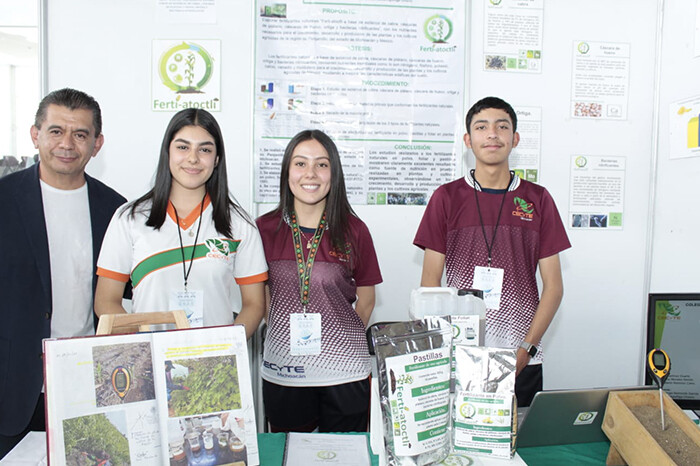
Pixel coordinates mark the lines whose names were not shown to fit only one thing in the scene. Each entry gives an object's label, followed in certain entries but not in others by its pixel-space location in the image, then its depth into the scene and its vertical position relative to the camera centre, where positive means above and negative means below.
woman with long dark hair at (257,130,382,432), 1.90 -0.40
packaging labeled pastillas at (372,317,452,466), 1.03 -0.39
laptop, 1.29 -0.56
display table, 1.21 -0.66
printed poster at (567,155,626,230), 2.98 +0.13
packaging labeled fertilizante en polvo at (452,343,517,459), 1.10 -0.44
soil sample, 1.09 -0.53
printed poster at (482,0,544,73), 2.88 +1.06
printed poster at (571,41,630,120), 2.94 +0.81
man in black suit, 1.69 -0.16
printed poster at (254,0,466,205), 2.80 +0.69
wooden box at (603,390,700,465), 1.12 -0.52
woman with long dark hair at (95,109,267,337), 1.68 -0.13
